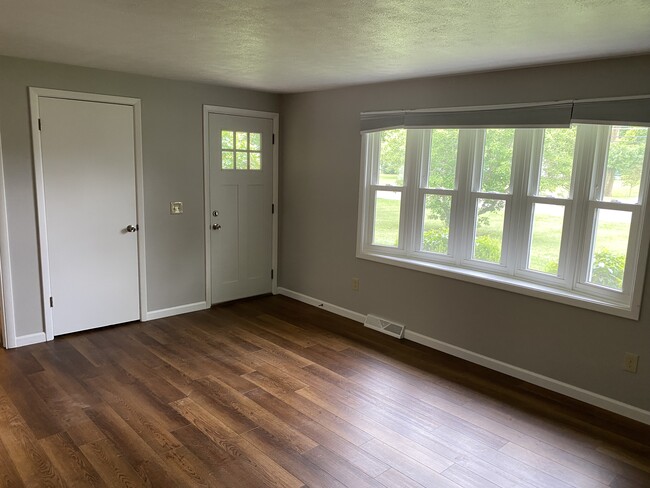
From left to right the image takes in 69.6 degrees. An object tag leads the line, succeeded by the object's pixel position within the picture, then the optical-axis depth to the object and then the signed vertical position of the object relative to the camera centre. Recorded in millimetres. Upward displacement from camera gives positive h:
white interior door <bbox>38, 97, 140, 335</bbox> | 3764 -363
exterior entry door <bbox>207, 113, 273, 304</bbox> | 4785 -339
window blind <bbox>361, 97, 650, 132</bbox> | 2822 +462
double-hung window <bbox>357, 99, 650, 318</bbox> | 2973 -127
